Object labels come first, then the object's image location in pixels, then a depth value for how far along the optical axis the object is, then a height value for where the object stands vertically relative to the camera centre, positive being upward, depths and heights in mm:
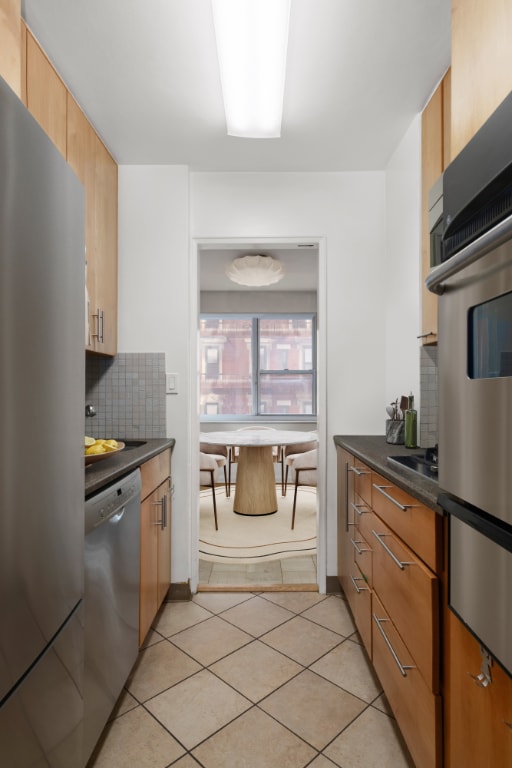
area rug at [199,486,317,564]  3301 -1181
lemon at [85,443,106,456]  1771 -240
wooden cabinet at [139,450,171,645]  1963 -715
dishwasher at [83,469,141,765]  1310 -686
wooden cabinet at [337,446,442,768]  1148 -670
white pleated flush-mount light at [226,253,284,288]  4242 +1136
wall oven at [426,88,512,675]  775 +19
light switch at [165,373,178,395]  2674 +42
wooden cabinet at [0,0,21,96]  1068 +848
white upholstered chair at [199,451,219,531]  3978 -694
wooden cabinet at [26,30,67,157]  1637 +1134
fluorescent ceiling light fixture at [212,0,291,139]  1447 +1221
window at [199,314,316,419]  6199 +319
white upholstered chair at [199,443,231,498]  4270 -629
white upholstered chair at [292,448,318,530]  4270 -684
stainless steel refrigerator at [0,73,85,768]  711 -98
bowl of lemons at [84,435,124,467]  1709 -243
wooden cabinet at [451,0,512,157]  916 +730
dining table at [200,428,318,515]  4207 -828
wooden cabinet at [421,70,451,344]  1833 +971
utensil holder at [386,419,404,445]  2334 -217
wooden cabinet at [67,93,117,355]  2064 +862
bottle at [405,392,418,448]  2217 -176
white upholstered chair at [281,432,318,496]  4375 -643
